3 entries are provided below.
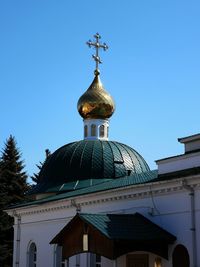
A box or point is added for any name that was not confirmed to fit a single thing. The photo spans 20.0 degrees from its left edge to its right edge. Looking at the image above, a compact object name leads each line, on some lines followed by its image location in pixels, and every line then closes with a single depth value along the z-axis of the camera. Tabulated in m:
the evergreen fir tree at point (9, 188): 37.66
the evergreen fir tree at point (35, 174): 49.17
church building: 16.98
